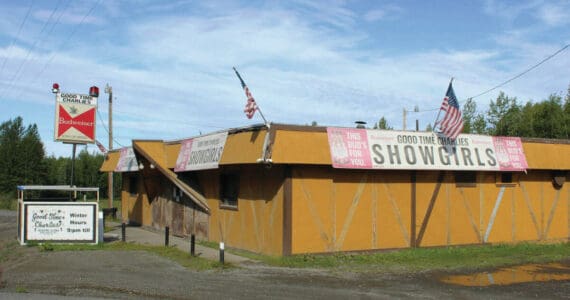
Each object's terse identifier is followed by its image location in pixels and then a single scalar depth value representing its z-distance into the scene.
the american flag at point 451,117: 17.62
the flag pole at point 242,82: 15.52
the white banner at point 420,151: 16.28
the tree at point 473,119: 55.06
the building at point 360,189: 15.84
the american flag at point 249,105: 15.80
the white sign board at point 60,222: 18.39
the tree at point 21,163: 64.38
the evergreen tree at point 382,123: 57.44
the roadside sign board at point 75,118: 23.38
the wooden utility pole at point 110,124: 34.10
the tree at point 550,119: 42.69
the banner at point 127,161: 26.83
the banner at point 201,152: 18.33
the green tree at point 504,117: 48.97
